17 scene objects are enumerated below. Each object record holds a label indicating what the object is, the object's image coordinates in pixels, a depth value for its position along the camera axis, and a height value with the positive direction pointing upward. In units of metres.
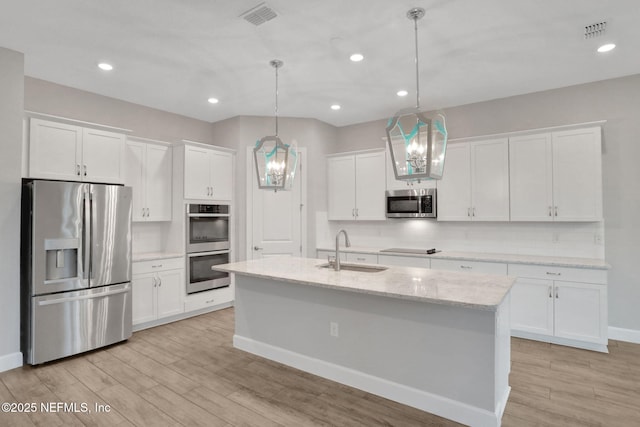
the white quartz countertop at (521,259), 3.58 -0.49
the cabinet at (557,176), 3.76 +0.46
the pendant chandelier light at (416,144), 2.08 +0.46
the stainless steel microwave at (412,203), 4.76 +0.20
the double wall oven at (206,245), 4.77 -0.38
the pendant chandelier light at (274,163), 2.95 +0.48
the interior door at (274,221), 5.22 -0.04
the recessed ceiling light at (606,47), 3.13 +1.57
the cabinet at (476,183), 4.25 +0.44
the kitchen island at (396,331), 2.23 -0.90
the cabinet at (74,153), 3.42 +0.73
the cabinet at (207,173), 4.77 +0.67
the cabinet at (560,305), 3.49 -0.96
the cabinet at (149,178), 4.48 +0.57
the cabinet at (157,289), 4.20 -0.90
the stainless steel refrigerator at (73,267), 3.21 -0.48
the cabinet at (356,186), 5.23 +0.50
